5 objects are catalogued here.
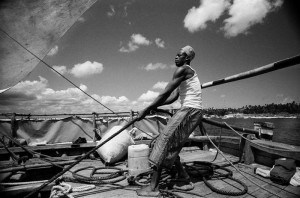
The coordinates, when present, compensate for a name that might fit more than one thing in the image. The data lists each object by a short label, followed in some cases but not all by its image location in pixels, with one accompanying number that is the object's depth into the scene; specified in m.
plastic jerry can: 3.52
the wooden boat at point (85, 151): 2.68
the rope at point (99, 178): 3.20
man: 2.72
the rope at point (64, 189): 2.47
